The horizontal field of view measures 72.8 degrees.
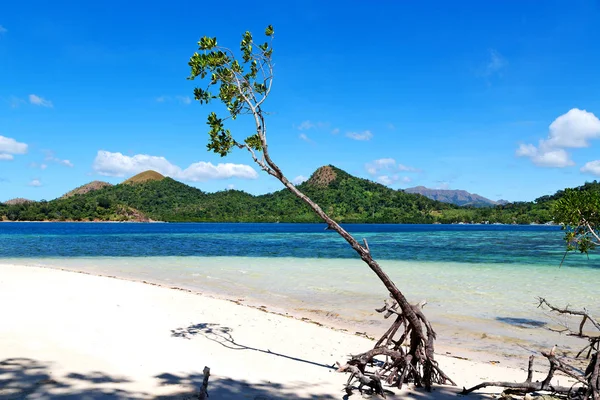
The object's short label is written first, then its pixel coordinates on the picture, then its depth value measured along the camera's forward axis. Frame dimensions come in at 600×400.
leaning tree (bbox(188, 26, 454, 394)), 5.98
